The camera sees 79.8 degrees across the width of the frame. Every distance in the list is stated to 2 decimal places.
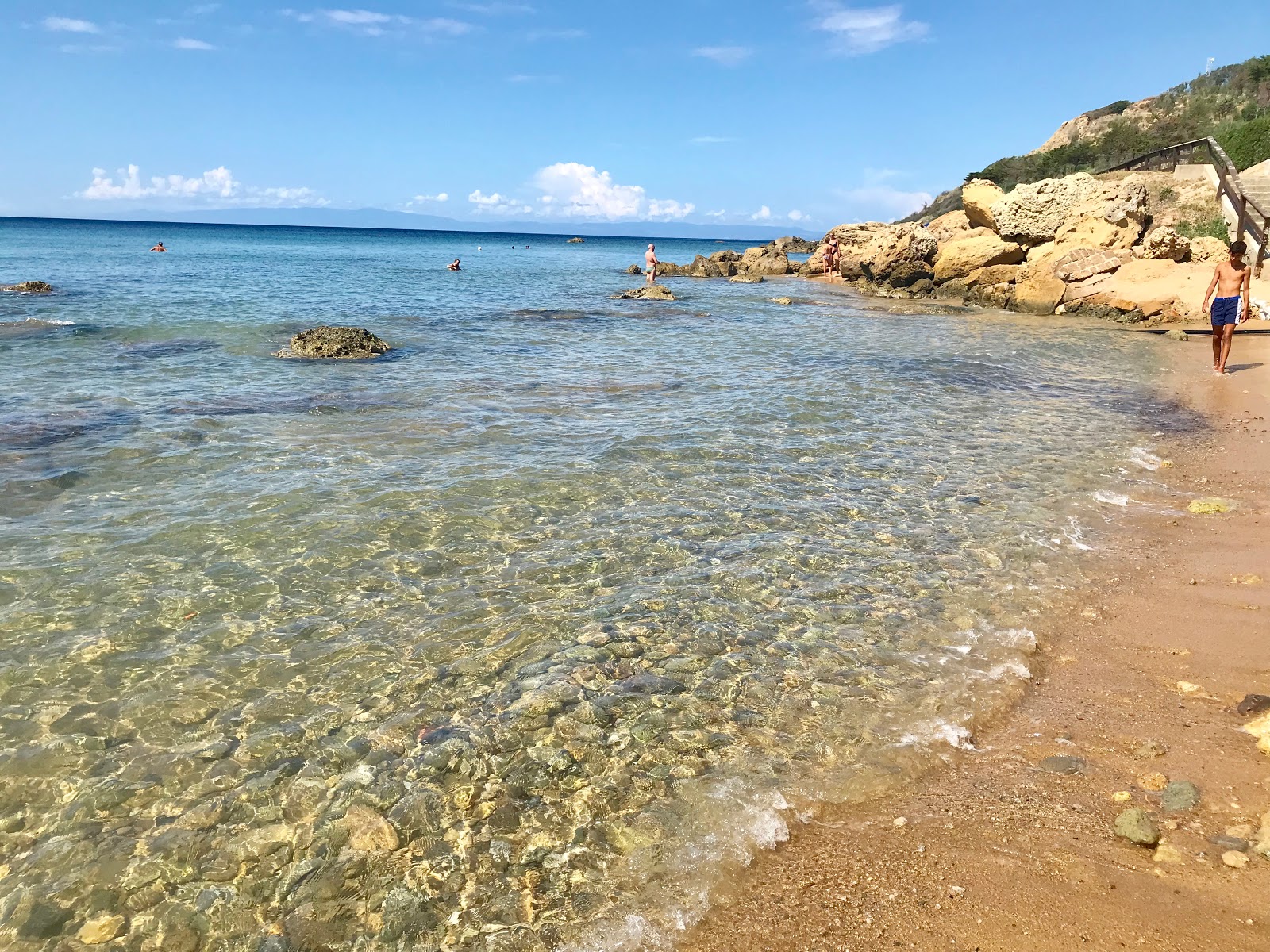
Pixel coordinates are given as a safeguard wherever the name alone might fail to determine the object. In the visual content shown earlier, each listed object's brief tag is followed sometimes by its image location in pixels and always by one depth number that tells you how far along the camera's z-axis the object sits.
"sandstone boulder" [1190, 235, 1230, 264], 23.98
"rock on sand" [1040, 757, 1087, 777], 3.85
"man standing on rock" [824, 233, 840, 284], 42.70
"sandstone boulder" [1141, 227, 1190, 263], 23.92
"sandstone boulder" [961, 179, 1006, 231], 30.77
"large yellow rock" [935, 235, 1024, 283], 29.48
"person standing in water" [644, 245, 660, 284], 38.34
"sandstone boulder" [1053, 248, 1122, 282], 24.55
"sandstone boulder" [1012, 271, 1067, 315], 25.58
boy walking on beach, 14.19
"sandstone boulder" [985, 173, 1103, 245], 27.53
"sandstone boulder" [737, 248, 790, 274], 46.88
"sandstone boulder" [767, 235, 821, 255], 67.19
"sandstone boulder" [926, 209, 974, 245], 34.09
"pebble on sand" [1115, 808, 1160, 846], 3.28
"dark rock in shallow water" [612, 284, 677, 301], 30.55
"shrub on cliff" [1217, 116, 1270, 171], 29.98
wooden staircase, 22.23
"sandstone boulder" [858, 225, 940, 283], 33.44
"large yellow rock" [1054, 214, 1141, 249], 25.25
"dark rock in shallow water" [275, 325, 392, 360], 15.13
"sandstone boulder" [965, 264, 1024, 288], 28.83
